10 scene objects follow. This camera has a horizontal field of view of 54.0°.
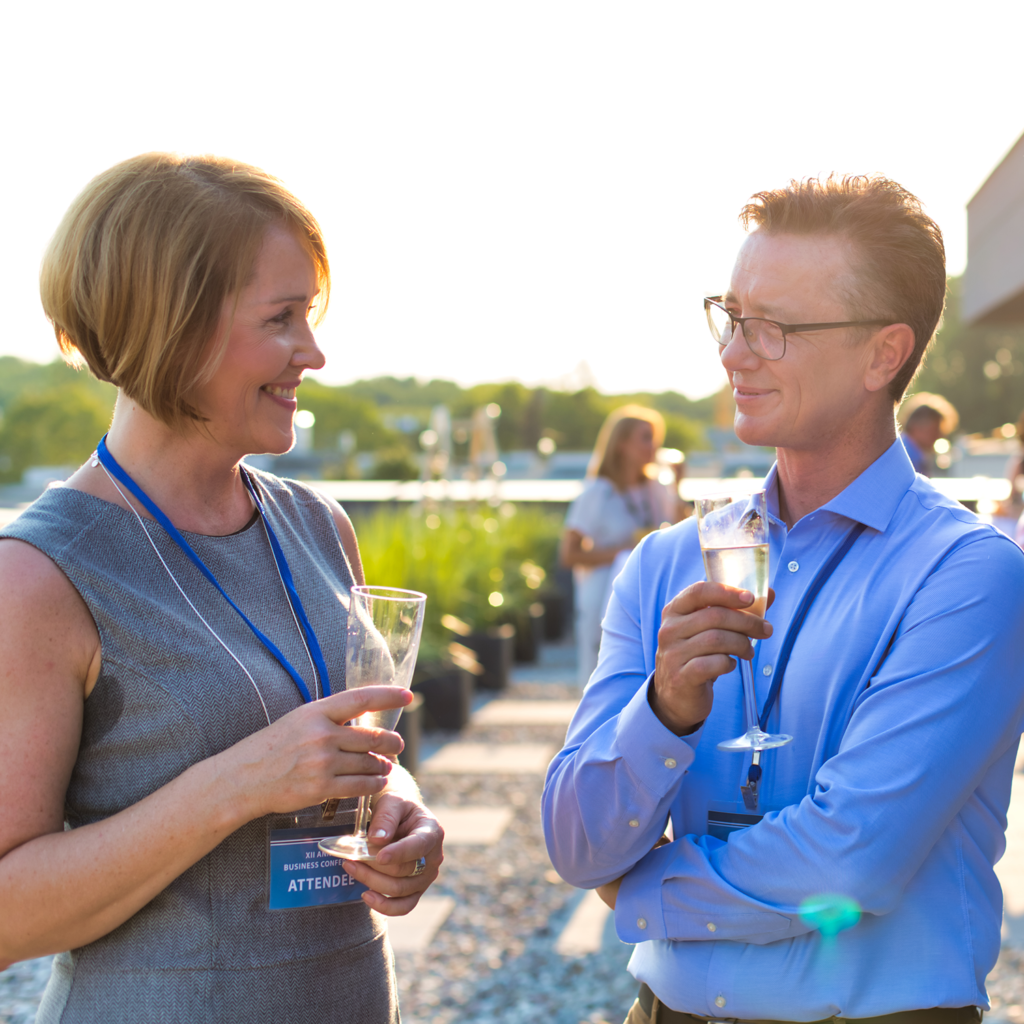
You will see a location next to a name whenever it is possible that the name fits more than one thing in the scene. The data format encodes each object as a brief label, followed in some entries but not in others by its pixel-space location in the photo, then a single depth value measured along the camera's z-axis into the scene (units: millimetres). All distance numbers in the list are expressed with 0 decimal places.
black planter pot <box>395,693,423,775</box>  5469
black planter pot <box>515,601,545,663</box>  9742
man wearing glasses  1395
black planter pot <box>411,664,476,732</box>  6848
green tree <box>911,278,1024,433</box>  42844
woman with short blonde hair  1317
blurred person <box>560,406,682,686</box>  5680
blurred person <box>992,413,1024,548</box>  5301
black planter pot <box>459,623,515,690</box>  8305
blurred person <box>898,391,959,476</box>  6641
